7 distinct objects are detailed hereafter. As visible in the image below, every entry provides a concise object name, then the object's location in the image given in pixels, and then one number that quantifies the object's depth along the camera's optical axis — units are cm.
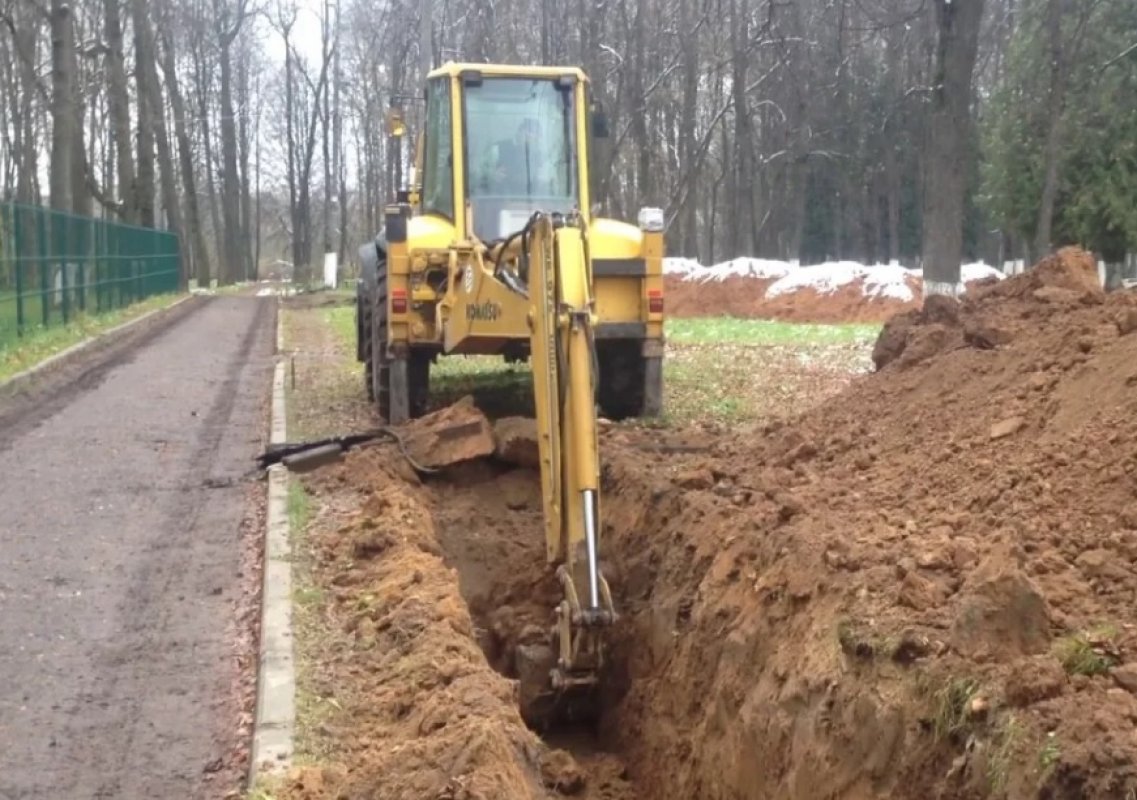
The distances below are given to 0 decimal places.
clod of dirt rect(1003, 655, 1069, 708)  423
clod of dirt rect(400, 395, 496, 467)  1002
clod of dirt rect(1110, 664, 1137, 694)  418
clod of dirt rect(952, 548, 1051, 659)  462
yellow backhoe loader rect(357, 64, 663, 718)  1030
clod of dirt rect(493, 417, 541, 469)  1002
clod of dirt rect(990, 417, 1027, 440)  712
